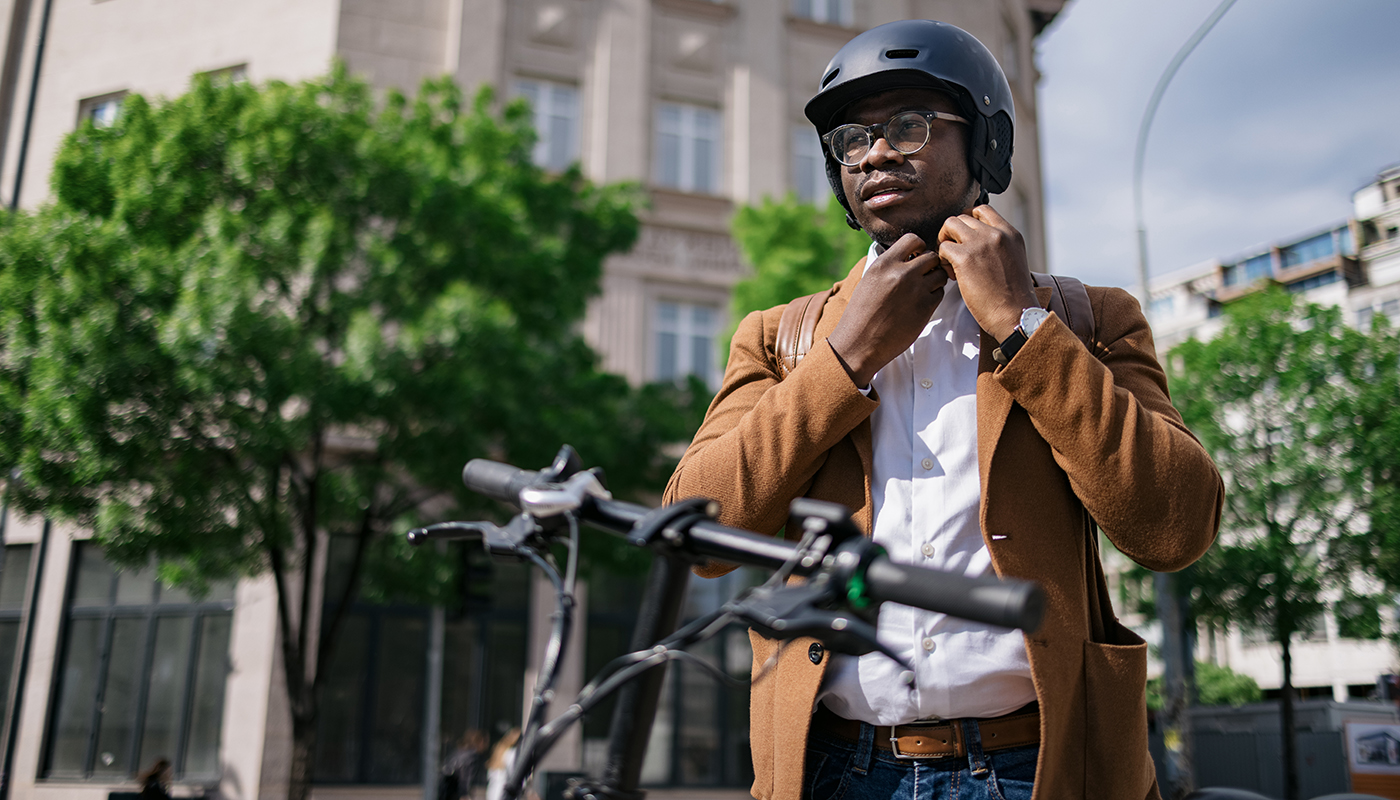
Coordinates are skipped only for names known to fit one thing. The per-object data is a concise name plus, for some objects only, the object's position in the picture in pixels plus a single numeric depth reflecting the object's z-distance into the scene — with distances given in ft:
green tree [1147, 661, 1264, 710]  151.23
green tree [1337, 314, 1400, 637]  71.15
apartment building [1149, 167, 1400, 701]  164.76
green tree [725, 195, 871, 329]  49.62
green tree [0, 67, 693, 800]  37.83
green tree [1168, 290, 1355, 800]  73.46
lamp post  49.24
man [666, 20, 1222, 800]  5.71
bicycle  3.38
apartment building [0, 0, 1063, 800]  56.03
